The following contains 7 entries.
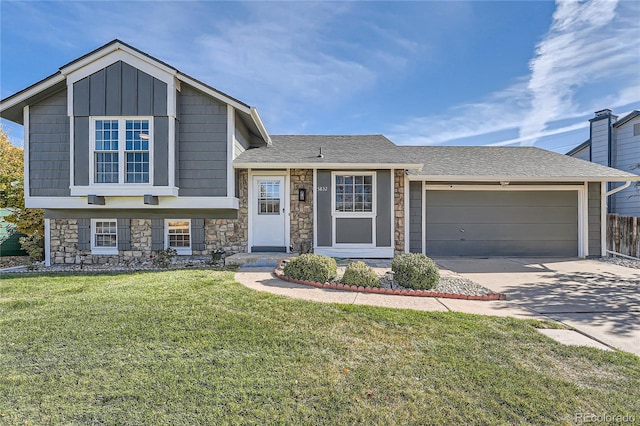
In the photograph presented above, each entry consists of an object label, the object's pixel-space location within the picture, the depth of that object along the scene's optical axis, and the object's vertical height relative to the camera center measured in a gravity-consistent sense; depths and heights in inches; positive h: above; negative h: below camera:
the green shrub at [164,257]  318.8 -49.0
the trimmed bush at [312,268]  233.6 -42.8
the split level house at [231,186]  316.8 +30.6
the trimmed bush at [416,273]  218.1 -42.7
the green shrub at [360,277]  219.9 -45.7
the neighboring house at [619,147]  518.3 +118.6
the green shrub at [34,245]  358.9 -40.3
